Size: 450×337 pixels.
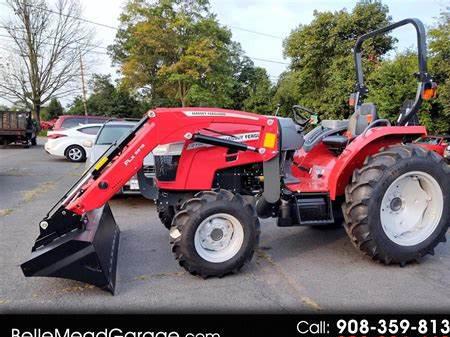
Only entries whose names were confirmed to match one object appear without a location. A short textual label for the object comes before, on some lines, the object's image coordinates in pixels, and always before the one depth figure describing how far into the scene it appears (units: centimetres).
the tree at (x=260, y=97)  3646
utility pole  4006
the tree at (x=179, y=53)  3488
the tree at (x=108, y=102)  4522
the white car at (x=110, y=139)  734
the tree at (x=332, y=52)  1912
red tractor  408
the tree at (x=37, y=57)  3756
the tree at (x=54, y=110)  5491
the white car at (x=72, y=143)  1600
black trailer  2156
